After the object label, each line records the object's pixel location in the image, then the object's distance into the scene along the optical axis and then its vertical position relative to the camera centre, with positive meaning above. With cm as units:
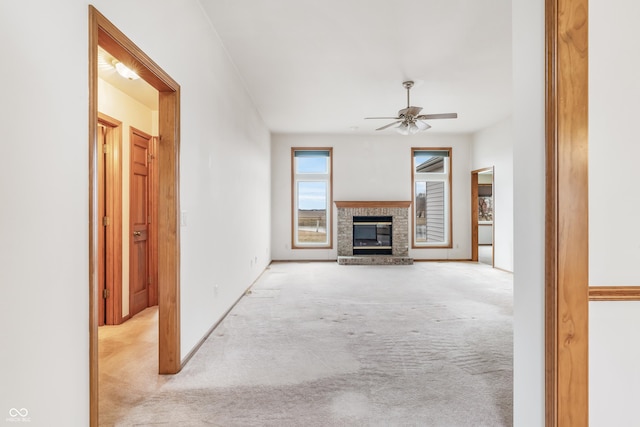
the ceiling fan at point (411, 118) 440 +127
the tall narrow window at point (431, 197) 766 +34
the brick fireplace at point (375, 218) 743 -18
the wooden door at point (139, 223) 364 -14
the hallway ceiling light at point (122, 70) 270 +118
